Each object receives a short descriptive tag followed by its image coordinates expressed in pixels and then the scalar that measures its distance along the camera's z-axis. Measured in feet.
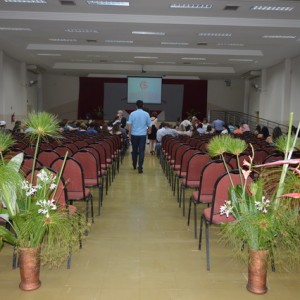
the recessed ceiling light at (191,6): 28.31
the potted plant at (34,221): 8.35
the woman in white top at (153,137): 39.70
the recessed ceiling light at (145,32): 36.60
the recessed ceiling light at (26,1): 28.02
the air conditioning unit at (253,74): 61.98
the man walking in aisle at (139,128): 26.32
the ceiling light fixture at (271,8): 28.04
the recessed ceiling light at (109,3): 28.04
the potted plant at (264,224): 8.24
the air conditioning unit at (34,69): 59.57
